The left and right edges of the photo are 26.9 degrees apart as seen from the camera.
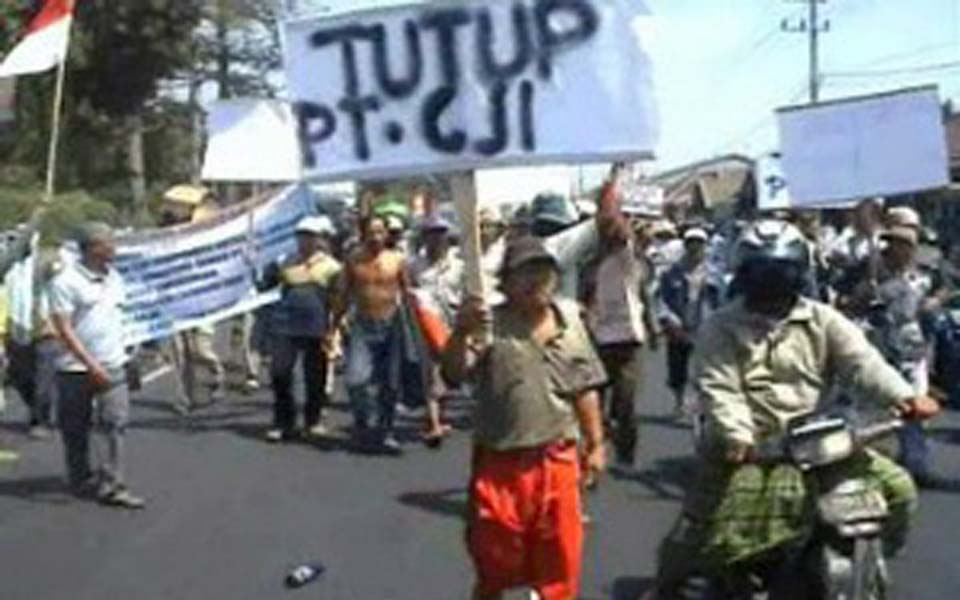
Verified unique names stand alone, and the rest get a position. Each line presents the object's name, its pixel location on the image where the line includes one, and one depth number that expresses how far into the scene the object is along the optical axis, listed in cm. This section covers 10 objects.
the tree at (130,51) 4234
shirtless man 1298
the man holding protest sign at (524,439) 653
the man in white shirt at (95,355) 1074
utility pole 6862
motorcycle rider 636
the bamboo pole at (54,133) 1207
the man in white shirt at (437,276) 1345
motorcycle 606
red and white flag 1236
